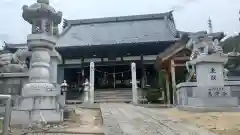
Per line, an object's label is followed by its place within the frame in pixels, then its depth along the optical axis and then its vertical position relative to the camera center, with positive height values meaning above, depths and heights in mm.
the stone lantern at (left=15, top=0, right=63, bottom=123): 6844 +392
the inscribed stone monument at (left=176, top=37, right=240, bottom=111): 9422 -156
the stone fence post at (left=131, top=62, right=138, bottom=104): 19345 -467
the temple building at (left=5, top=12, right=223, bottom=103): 25281 +3306
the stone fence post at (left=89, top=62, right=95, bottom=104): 19641 -362
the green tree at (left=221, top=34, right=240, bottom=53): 34006 +5363
